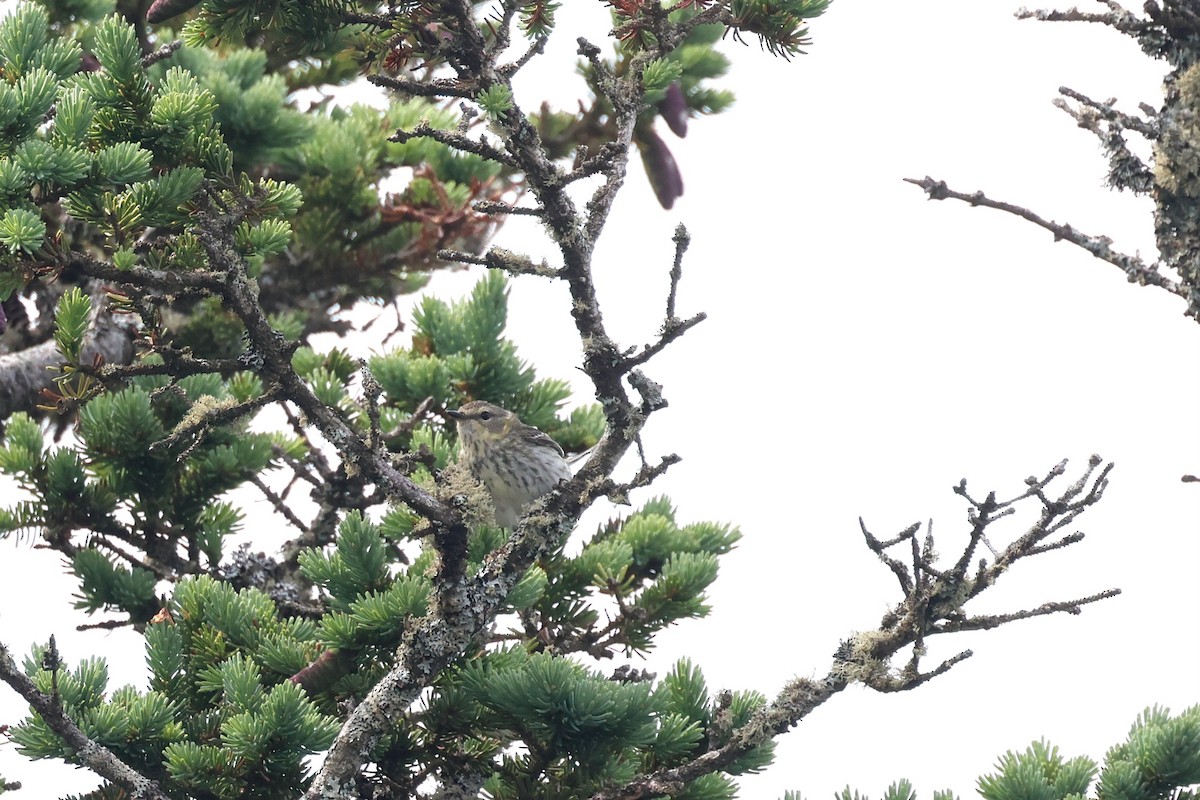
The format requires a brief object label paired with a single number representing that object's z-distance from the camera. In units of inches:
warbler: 477.4
